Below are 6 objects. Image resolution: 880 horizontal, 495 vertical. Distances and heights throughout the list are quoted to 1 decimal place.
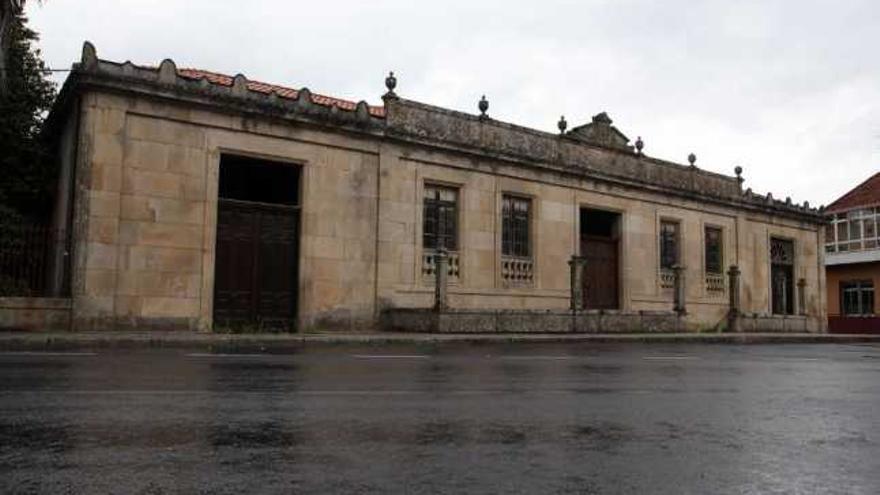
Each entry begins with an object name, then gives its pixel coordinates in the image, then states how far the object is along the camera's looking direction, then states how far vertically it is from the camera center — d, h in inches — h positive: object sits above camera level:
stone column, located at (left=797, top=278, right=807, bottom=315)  1181.1 +36.1
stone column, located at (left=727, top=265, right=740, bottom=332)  952.6 +28.2
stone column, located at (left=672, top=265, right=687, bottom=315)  908.6 +41.9
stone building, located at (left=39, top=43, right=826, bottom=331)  634.2 +106.0
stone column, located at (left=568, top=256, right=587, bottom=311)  805.9 +42.2
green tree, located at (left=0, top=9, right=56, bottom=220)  767.1 +171.9
